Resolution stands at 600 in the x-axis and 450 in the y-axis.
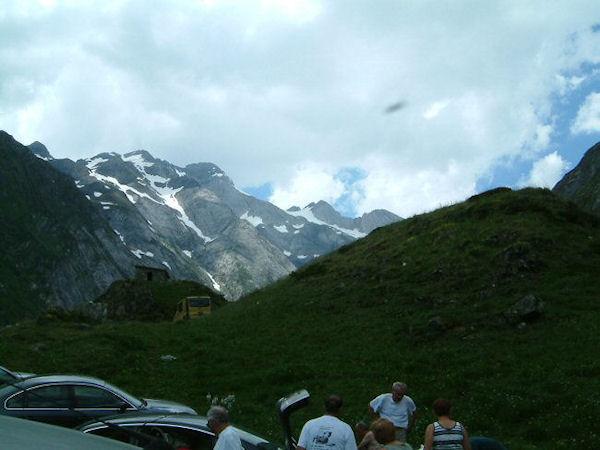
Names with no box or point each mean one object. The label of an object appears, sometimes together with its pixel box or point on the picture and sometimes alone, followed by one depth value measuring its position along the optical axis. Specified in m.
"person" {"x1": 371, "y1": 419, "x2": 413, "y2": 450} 8.13
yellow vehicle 42.88
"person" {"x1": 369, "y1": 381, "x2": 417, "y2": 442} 11.70
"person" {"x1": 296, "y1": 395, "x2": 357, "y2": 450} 7.89
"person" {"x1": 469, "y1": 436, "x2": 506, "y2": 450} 9.39
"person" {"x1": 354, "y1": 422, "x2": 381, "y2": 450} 9.01
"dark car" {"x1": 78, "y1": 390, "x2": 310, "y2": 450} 9.26
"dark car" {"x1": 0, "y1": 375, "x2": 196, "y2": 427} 12.27
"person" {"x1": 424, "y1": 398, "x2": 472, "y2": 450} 8.69
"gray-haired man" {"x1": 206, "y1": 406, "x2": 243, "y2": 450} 7.51
